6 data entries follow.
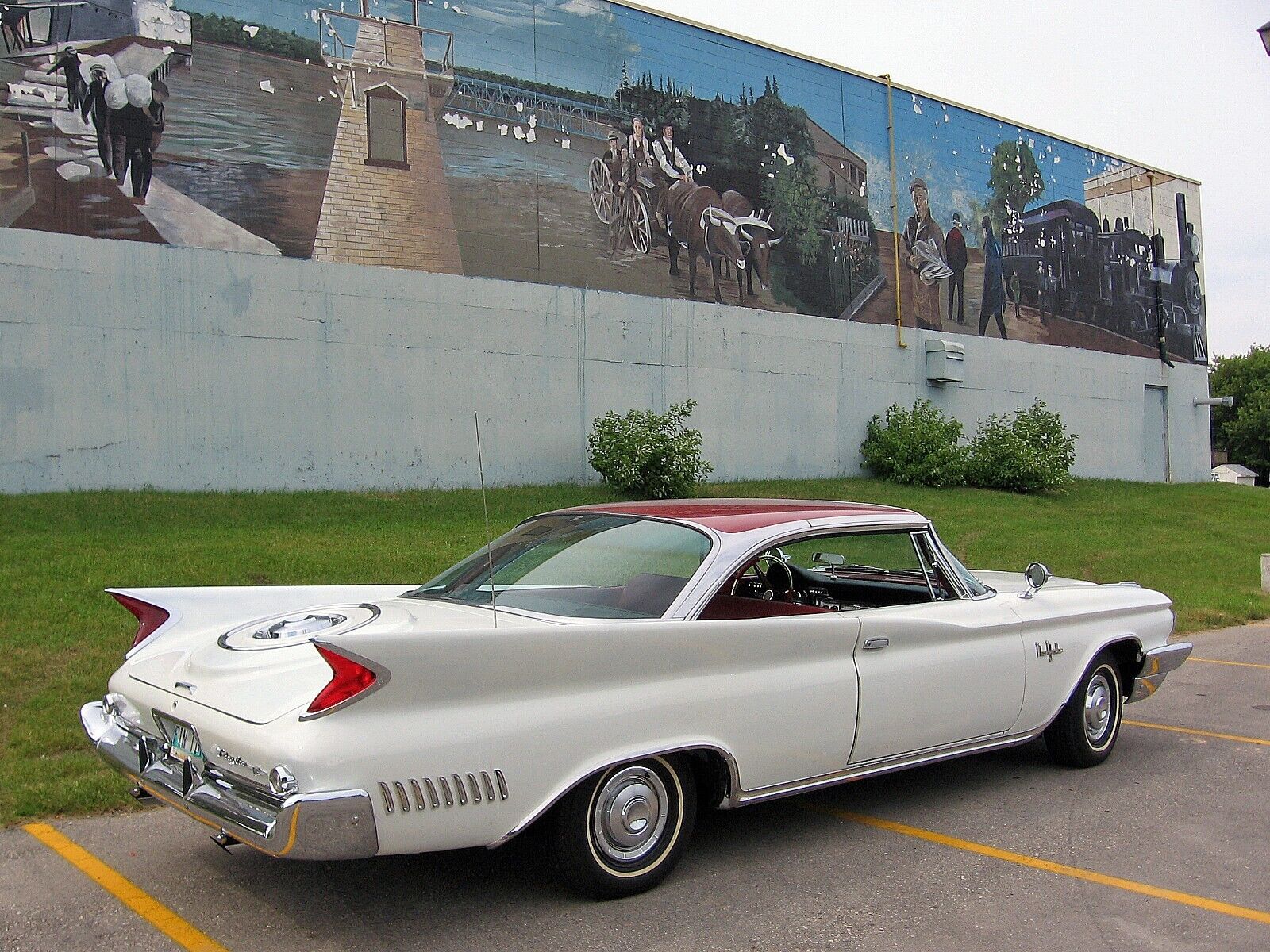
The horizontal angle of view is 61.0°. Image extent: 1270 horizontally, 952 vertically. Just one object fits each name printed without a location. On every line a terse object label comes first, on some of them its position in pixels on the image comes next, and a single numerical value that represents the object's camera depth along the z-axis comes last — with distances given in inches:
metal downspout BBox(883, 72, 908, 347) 921.5
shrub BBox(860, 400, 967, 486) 852.0
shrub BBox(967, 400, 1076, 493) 888.3
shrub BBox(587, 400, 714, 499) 655.8
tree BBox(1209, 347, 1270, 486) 2139.5
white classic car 131.0
